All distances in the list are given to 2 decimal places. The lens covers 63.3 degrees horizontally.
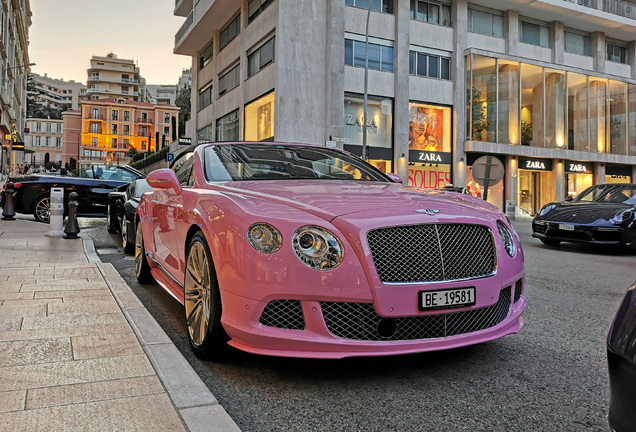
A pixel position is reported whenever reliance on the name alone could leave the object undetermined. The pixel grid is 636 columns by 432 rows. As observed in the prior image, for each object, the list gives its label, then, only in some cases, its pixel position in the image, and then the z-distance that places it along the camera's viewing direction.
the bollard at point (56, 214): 9.85
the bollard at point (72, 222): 9.61
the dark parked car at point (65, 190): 12.22
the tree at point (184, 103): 66.76
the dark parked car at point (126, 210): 7.04
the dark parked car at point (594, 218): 9.27
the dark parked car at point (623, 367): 1.34
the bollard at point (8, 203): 12.80
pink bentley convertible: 2.63
